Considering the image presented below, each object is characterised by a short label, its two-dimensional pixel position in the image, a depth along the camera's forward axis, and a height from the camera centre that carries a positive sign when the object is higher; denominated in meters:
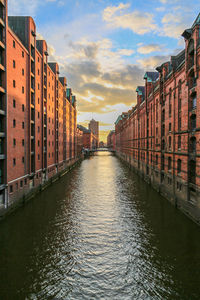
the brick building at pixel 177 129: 21.71 +2.75
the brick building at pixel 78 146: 104.38 -0.22
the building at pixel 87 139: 172.50 +6.38
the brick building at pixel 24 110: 23.05 +6.12
